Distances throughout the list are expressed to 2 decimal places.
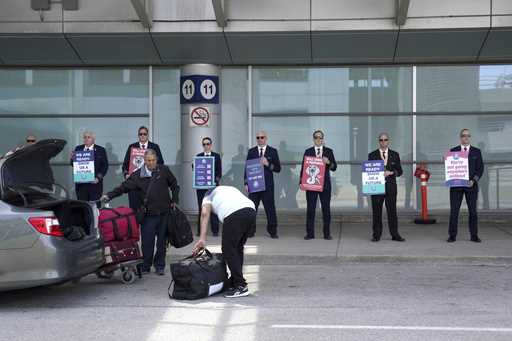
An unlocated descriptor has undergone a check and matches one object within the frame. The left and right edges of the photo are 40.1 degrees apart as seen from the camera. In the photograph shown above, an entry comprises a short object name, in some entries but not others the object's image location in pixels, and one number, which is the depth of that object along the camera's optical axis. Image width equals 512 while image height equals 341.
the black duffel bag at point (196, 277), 8.02
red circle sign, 14.19
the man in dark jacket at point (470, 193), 11.73
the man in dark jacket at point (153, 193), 9.25
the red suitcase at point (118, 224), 8.69
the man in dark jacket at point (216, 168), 12.71
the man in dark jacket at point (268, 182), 12.49
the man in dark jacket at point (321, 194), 12.30
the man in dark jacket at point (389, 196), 11.99
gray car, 7.37
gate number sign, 14.20
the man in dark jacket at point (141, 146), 12.66
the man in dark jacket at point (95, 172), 12.88
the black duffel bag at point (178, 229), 9.21
